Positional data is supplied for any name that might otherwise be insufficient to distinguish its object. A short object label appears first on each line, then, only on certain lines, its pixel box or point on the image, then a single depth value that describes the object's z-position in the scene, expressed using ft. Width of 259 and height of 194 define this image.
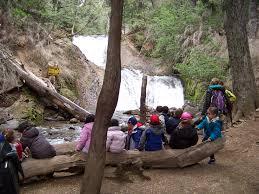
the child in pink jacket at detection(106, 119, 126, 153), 18.15
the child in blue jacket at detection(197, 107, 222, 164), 20.13
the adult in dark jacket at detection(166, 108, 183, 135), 21.49
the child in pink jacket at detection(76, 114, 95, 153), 17.41
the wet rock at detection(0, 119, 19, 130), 32.86
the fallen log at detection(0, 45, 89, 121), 38.03
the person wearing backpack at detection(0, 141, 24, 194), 13.20
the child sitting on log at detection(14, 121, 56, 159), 17.47
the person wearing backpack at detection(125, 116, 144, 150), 19.76
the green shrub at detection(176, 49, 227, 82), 39.98
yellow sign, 44.72
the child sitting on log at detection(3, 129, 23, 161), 16.01
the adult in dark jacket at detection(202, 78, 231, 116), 23.10
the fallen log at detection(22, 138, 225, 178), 17.39
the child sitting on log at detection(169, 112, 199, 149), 19.76
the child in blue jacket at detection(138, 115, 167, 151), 19.19
